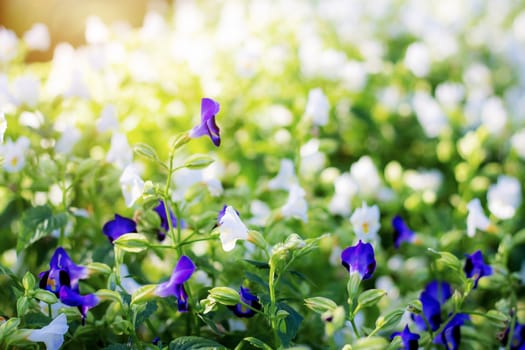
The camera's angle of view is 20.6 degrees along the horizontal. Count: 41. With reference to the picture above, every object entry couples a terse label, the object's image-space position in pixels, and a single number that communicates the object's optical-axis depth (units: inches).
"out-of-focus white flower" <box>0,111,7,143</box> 34.0
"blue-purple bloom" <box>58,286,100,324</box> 33.2
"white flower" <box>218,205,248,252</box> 33.3
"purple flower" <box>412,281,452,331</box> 35.8
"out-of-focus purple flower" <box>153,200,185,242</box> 35.9
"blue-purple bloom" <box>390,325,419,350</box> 34.5
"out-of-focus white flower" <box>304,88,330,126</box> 40.8
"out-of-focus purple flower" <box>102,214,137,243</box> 35.4
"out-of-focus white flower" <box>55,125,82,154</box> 40.4
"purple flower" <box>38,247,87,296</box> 34.1
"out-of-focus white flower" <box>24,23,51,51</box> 47.4
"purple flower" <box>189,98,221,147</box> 34.6
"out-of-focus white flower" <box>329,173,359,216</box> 41.2
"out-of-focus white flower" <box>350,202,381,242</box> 36.8
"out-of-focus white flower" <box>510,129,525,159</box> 46.4
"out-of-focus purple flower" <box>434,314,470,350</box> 35.4
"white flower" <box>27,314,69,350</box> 32.5
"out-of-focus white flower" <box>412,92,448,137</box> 47.9
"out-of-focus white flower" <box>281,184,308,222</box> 37.2
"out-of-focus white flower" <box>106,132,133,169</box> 37.9
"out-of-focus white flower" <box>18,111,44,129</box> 40.9
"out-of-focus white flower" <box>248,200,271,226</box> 38.5
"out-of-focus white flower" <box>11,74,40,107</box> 40.7
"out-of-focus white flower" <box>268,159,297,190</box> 40.7
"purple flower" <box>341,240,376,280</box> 33.9
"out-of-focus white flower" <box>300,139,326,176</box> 42.2
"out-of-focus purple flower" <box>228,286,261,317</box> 34.1
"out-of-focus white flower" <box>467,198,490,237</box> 38.2
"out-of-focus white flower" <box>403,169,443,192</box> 44.6
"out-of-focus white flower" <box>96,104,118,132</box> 41.0
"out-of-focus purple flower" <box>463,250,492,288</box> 35.7
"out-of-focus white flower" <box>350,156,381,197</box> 43.3
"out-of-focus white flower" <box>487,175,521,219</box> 40.6
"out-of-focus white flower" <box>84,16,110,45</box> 48.2
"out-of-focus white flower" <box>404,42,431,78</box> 54.1
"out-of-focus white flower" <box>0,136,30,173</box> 37.7
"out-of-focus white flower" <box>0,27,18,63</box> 45.5
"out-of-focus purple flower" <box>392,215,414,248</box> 38.4
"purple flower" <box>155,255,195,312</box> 32.8
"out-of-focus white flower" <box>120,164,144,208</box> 33.8
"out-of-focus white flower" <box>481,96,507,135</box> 47.9
